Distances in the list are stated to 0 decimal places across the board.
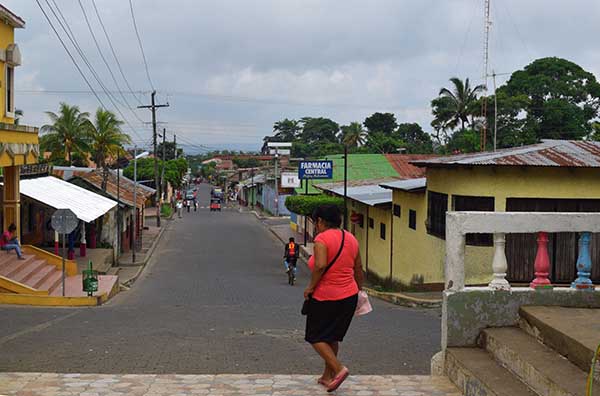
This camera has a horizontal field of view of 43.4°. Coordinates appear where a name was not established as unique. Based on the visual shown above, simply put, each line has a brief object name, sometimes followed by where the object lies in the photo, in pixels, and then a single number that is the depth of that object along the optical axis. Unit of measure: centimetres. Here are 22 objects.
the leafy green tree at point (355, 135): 8625
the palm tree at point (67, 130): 4778
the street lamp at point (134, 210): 3411
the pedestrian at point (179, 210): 6707
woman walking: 598
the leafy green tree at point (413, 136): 8444
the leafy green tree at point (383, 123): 9438
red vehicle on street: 7919
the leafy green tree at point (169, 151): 12225
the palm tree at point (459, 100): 5938
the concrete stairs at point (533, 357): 501
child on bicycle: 2428
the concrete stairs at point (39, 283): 1617
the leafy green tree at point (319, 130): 12625
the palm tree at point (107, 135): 4344
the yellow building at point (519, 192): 1566
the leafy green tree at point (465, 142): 4747
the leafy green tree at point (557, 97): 5003
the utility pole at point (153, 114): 5932
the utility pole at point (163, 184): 6781
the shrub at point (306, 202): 3084
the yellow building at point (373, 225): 2356
